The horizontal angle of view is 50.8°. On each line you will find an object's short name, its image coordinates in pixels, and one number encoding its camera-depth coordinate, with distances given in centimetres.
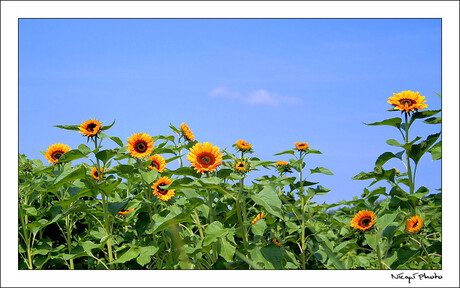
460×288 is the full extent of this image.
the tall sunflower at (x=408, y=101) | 307
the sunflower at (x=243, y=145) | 371
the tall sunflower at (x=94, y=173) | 359
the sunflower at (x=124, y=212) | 359
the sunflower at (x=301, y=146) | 374
